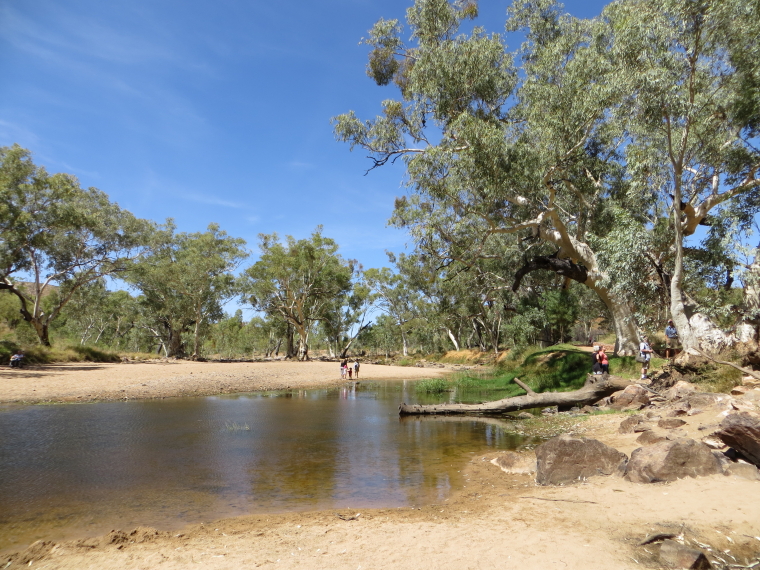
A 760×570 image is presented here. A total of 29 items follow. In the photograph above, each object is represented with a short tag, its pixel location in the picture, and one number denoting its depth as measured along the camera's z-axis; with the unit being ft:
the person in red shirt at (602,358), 50.42
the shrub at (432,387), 75.47
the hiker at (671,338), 53.43
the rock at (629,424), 31.42
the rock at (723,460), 19.37
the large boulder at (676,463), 19.49
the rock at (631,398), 40.65
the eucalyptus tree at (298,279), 152.25
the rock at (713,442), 21.71
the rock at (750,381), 32.72
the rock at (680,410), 30.71
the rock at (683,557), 12.62
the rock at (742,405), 25.97
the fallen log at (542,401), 44.91
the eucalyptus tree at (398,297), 195.72
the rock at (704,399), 31.45
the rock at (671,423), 27.94
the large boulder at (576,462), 22.33
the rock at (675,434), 24.97
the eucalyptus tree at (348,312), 187.01
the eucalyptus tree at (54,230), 84.33
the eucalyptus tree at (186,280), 134.72
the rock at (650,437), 25.46
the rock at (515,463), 25.79
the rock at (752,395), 28.12
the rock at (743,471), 18.52
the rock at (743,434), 18.66
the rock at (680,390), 36.84
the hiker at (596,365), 50.34
